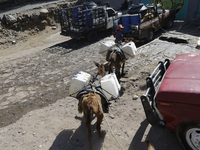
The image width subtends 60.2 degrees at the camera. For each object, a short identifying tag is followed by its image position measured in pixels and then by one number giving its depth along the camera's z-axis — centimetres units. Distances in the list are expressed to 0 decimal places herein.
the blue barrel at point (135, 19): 1009
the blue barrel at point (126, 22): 1038
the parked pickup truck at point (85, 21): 1209
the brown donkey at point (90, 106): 347
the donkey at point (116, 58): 624
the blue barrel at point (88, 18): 1210
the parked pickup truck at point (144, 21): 996
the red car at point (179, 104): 287
